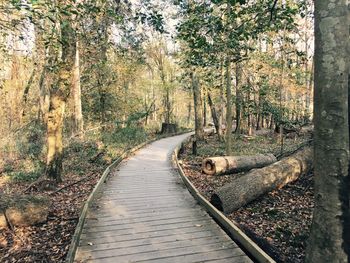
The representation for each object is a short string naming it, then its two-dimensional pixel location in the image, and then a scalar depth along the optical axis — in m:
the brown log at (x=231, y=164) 11.29
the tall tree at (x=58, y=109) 9.95
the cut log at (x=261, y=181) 7.43
